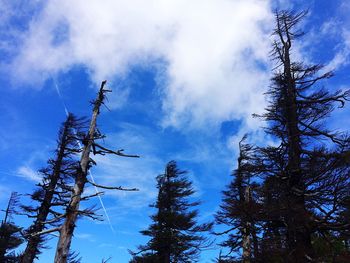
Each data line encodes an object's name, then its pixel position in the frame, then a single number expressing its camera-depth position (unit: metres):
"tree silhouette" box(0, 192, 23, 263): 27.11
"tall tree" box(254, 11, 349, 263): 9.82
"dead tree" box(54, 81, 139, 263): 7.45
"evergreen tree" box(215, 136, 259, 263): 11.34
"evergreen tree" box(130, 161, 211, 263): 22.53
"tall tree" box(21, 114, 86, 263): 17.14
